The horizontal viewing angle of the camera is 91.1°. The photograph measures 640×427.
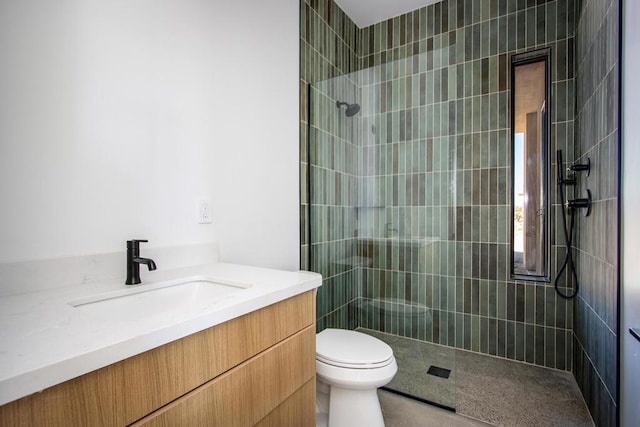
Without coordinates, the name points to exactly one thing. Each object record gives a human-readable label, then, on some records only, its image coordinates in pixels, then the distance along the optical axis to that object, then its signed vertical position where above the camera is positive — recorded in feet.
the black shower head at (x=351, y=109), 7.82 +2.53
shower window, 7.30 +1.05
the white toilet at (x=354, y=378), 4.76 -2.55
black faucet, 3.62 -0.58
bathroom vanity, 1.80 -1.17
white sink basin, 2.98 -0.95
